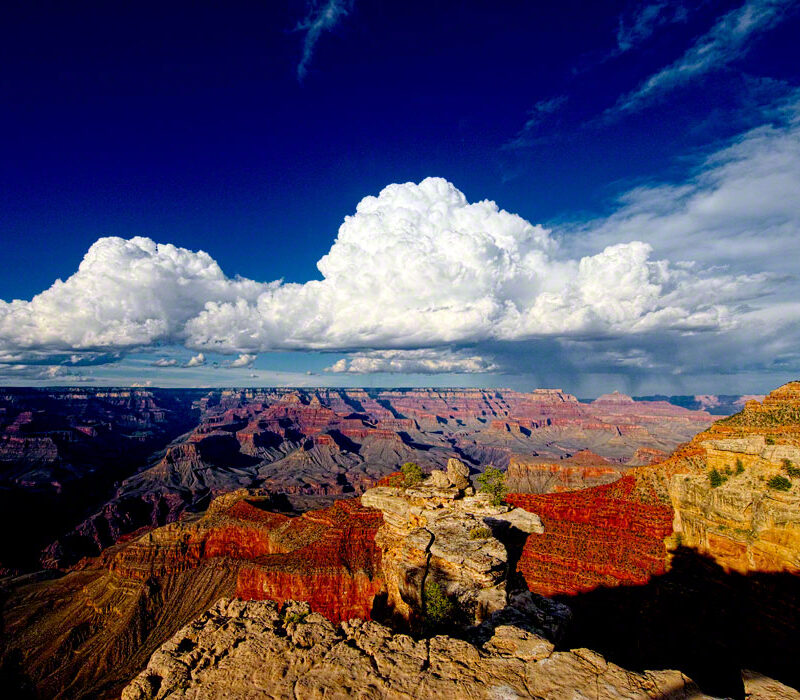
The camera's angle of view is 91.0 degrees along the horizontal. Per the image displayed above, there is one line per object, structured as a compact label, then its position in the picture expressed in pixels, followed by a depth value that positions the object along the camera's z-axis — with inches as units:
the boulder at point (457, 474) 1802.4
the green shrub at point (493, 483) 1969.0
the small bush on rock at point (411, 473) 2173.7
